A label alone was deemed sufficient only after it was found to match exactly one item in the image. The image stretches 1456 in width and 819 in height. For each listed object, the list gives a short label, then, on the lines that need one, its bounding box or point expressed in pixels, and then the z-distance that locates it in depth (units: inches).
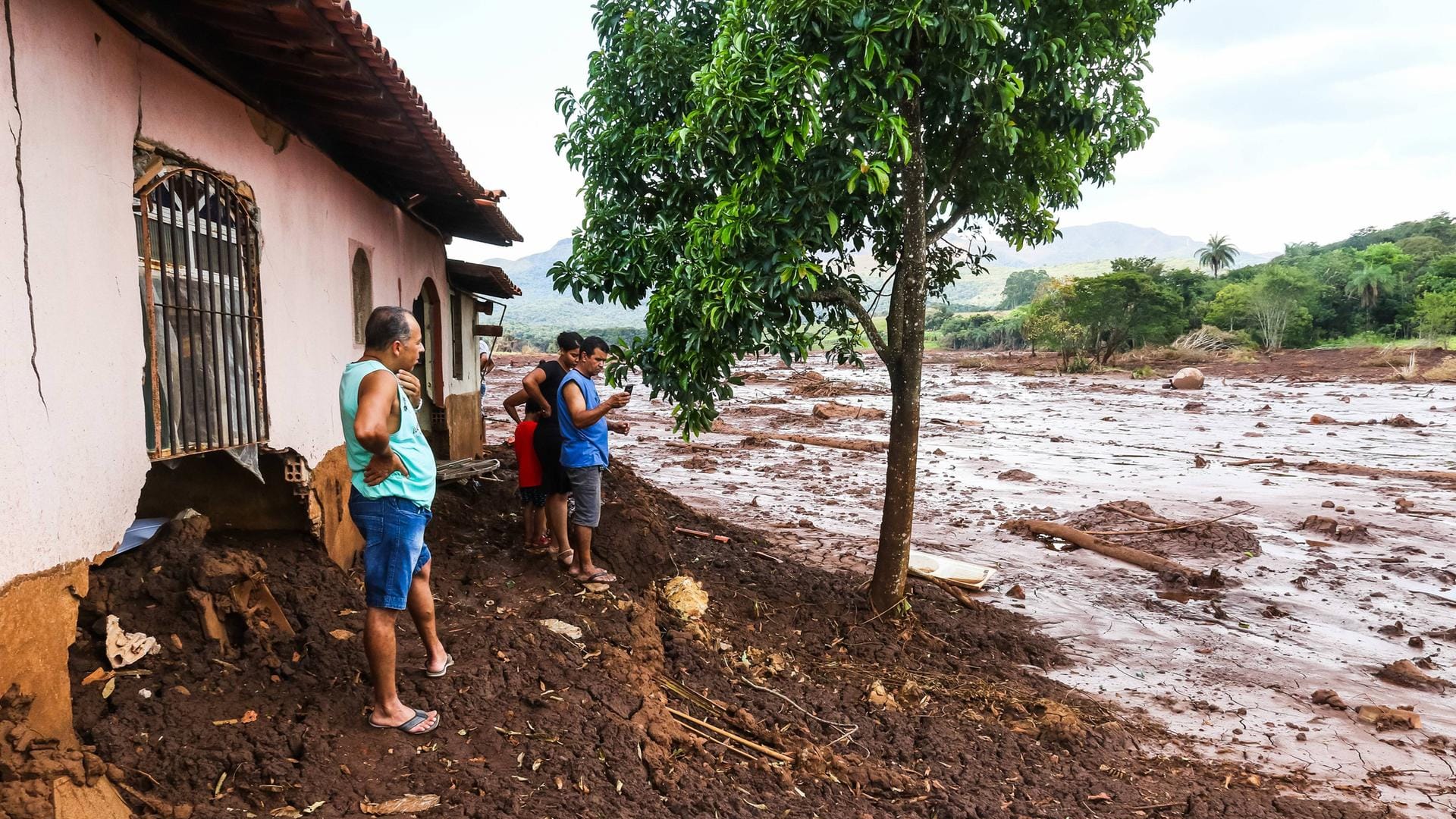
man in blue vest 220.1
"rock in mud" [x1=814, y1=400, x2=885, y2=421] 925.2
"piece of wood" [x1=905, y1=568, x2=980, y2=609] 298.2
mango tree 196.5
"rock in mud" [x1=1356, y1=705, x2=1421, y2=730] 220.2
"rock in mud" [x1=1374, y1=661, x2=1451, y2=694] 245.6
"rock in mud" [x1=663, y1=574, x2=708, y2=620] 238.8
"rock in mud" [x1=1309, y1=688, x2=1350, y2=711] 231.6
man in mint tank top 136.0
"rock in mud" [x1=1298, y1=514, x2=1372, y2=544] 398.9
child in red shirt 259.4
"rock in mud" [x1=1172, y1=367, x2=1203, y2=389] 1236.5
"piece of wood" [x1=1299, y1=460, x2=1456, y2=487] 538.0
